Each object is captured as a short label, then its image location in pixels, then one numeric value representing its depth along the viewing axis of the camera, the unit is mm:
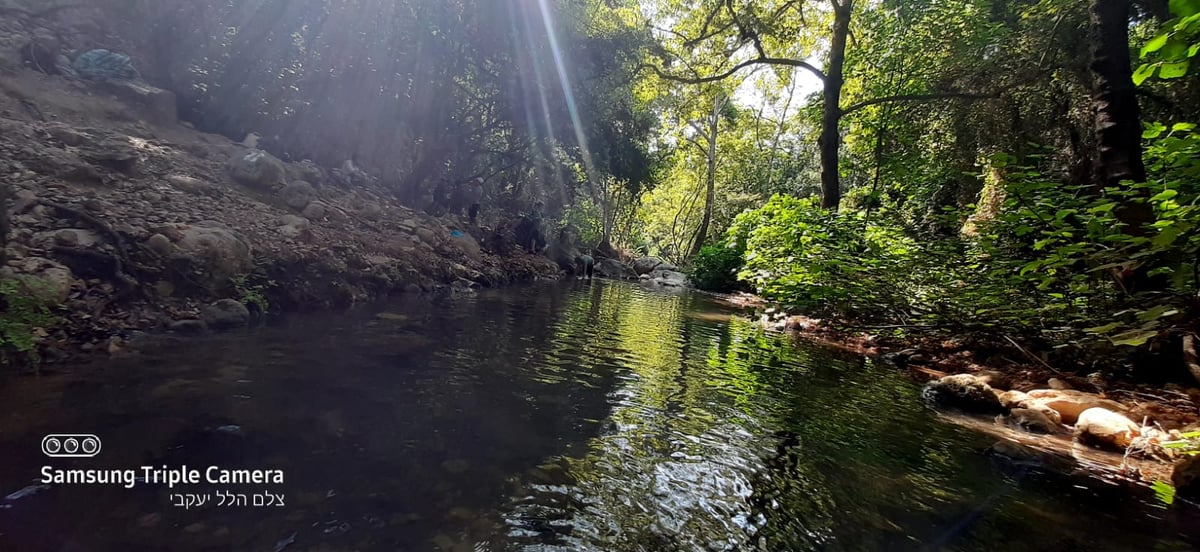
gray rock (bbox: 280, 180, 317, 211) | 10227
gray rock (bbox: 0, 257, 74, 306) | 4125
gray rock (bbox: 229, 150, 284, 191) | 9664
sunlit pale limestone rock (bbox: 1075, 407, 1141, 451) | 4273
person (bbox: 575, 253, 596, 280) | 27344
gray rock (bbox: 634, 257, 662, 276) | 35469
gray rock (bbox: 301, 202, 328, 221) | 10148
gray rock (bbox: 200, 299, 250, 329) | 5707
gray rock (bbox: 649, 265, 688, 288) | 28578
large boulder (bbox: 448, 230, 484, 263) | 15219
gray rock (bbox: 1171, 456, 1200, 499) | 3244
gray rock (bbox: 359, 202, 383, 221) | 12309
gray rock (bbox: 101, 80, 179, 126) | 10336
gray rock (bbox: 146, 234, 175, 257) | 5770
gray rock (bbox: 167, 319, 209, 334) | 5305
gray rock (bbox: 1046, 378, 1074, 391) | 5753
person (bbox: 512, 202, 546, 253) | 22670
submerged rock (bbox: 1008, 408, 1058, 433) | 4789
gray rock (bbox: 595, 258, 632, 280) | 31214
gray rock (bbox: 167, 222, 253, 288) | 6090
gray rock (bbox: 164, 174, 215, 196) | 7848
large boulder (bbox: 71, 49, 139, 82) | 10367
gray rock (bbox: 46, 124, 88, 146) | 7101
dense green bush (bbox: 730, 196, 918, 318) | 8391
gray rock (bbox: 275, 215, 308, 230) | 8655
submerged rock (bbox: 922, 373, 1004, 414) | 5441
